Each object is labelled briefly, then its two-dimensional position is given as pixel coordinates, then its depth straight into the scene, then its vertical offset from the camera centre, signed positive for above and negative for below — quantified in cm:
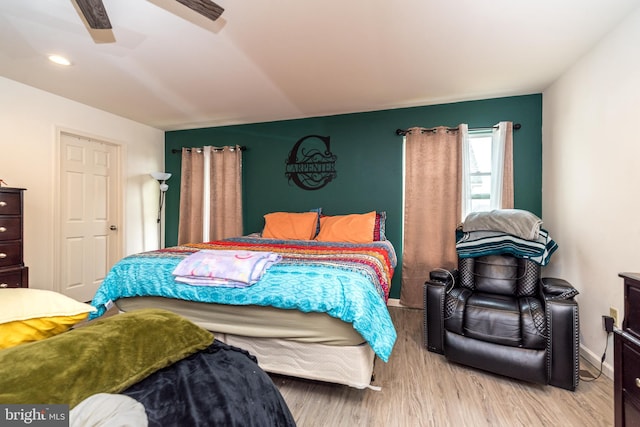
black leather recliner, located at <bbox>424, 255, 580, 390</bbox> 178 -73
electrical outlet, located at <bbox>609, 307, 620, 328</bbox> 190 -69
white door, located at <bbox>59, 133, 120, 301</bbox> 338 -3
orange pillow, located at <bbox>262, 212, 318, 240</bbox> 337 -18
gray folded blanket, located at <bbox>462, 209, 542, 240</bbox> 225 -9
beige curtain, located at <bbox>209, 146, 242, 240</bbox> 412 +26
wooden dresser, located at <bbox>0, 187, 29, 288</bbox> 242 -26
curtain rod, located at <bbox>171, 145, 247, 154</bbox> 418 +96
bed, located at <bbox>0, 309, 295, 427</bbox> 55 -38
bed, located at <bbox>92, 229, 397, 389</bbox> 163 -62
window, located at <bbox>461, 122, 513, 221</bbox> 311 +48
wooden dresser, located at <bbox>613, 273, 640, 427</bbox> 109 -59
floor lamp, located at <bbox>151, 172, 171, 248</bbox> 443 +14
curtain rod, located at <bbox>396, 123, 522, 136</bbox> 311 +96
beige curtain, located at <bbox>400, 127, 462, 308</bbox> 328 +9
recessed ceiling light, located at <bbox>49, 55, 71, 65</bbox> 238 +128
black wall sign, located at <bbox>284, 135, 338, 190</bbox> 385 +66
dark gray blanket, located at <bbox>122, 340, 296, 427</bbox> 62 -44
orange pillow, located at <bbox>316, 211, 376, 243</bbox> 312 -20
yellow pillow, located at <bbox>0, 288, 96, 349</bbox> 75 -30
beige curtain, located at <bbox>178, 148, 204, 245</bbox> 430 +23
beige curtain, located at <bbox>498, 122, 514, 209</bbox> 309 +48
